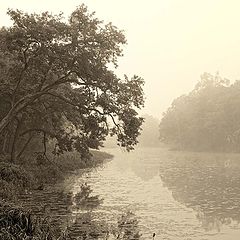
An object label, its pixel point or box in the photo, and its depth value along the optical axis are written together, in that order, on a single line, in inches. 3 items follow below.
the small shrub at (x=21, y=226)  566.3
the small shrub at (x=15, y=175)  1181.1
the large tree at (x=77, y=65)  1196.5
